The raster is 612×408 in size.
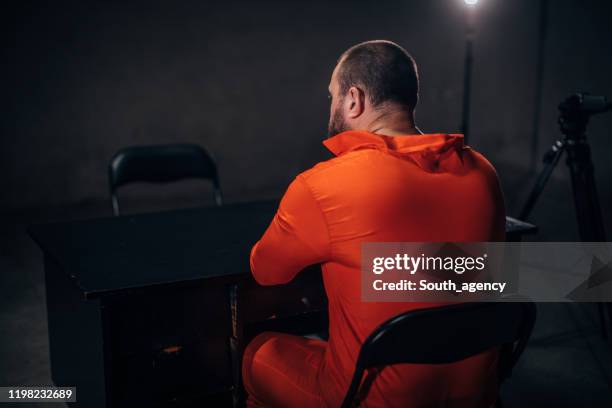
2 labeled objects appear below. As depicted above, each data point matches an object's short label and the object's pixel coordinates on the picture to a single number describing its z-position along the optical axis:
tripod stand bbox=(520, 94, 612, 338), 3.06
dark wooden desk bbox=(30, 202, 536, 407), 1.87
